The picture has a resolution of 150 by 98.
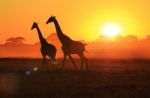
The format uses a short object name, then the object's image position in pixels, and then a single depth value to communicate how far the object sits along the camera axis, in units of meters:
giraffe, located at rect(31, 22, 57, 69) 33.81
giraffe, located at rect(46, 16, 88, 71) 32.28
